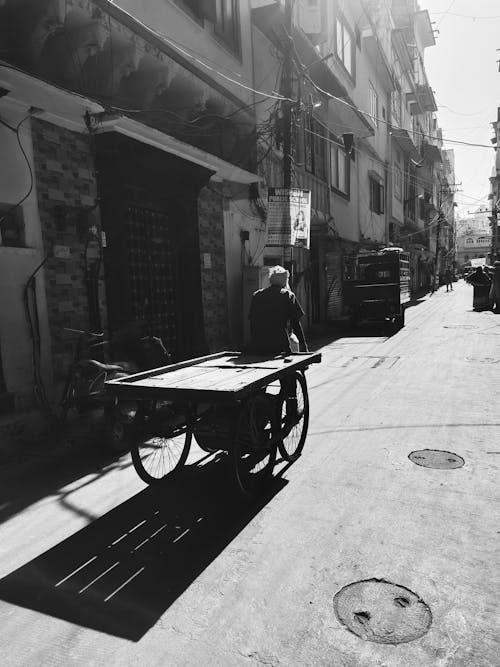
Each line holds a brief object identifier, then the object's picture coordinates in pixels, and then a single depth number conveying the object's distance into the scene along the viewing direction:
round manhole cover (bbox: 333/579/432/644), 2.56
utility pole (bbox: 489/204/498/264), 65.31
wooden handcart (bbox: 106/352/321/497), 3.94
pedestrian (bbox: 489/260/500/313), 21.14
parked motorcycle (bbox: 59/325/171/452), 5.71
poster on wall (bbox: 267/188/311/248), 11.48
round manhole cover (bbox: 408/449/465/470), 4.79
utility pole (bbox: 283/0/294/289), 11.82
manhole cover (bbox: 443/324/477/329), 16.35
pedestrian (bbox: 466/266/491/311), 22.16
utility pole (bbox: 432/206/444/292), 48.11
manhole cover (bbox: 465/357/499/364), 10.14
